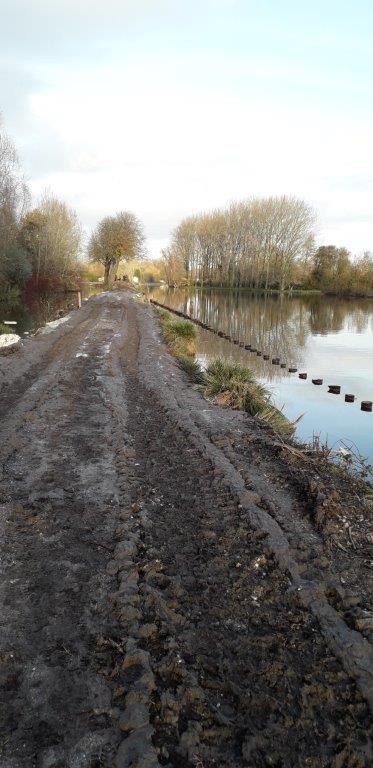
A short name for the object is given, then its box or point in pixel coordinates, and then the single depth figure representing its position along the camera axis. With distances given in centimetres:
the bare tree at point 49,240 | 4438
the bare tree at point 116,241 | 5047
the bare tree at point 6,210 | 3111
